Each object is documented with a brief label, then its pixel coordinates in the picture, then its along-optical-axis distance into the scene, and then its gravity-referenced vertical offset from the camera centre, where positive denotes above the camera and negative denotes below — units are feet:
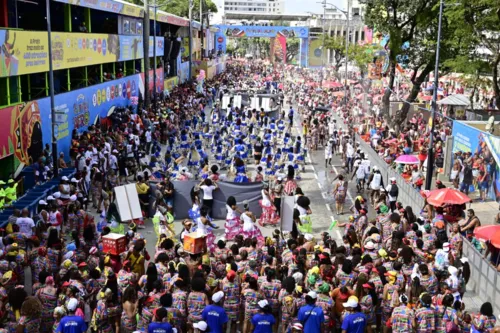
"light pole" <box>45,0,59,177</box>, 61.57 -8.33
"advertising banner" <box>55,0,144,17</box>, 85.44 +4.00
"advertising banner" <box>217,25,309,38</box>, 278.67 +1.89
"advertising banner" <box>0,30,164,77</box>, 63.77 -2.27
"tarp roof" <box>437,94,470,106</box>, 107.96 -10.39
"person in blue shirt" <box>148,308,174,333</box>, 26.45 -11.86
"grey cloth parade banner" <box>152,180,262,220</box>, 57.26 -14.22
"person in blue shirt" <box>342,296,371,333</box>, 28.30 -12.27
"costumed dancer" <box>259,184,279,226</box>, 55.54 -15.08
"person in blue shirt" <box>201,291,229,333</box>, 28.14 -12.16
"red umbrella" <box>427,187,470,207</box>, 47.80 -11.82
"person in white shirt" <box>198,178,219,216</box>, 55.67 -13.42
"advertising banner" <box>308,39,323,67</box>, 279.69 -7.69
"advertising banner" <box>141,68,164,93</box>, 132.20 -9.97
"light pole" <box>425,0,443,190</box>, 62.23 -11.30
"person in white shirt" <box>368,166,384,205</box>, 61.41 -13.76
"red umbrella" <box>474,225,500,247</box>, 38.37 -11.78
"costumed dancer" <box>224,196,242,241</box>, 47.26 -13.65
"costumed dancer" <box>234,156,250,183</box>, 61.16 -13.15
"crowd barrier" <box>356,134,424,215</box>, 58.08 -14.51
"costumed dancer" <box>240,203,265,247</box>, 45.21 -13.24
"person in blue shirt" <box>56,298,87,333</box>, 27.17 -12.15
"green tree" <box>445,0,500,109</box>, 84.48 +1.39
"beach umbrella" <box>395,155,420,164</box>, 62.58 -11.79
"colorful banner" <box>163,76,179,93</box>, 151.35 -12.04
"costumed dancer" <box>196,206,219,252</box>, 42.04 -13.07
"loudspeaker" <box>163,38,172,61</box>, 153.58 -3.62
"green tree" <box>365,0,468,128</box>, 97.66 +0.81
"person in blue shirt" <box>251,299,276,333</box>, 28.02 -12.28
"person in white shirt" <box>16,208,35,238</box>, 41.98 -12.59
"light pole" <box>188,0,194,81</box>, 178.24 -3.27
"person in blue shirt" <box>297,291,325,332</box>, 28.35 -12.19
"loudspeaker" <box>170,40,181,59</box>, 162.61 -3.80
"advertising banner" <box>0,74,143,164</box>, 65.00 -10.42
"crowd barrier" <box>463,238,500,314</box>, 38.33 -14.74
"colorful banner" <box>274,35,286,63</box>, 192.13 -4.09
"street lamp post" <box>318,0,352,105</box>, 128.98 -0.47
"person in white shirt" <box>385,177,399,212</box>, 56.00 -13.38
